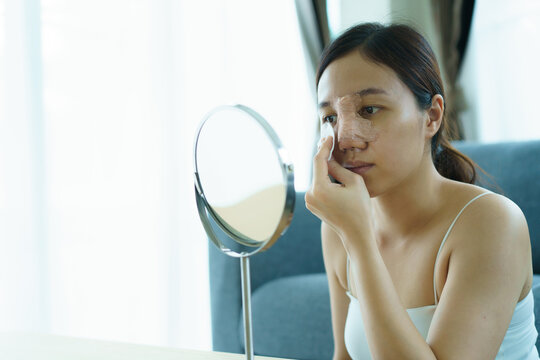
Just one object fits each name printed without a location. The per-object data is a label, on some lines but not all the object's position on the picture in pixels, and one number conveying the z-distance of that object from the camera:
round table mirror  0.54
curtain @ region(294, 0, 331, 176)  2.96
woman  0.80
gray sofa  1.70
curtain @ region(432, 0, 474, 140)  2.80
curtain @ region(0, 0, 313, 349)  1.76
